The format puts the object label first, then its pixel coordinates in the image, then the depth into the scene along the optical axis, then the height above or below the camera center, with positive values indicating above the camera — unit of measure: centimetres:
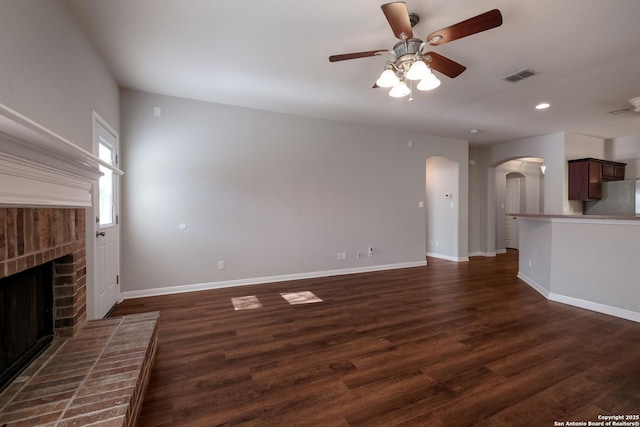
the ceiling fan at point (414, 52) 175 +122
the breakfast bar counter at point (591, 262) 308 -63
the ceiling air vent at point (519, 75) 311 +157
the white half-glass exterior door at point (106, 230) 284 -20
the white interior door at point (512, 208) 824 +10
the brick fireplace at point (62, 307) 123 -65
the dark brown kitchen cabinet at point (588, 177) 540 +68
